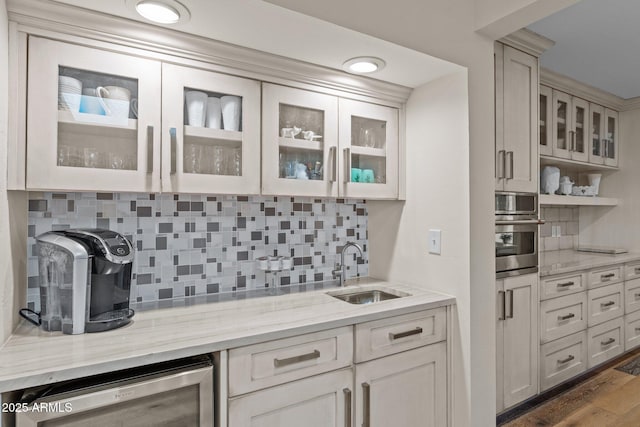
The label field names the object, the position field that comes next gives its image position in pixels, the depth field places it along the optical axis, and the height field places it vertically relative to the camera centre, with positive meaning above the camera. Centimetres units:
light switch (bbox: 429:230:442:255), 196 -14
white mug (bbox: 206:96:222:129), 159 +44
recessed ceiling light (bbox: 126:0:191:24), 126 +71
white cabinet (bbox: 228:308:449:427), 130 -66
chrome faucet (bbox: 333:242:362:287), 212 -31
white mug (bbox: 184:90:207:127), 154 +45
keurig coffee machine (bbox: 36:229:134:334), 124 -22
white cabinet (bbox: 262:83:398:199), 173 +35
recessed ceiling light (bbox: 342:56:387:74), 174 +73
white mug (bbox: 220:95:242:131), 162 +45
